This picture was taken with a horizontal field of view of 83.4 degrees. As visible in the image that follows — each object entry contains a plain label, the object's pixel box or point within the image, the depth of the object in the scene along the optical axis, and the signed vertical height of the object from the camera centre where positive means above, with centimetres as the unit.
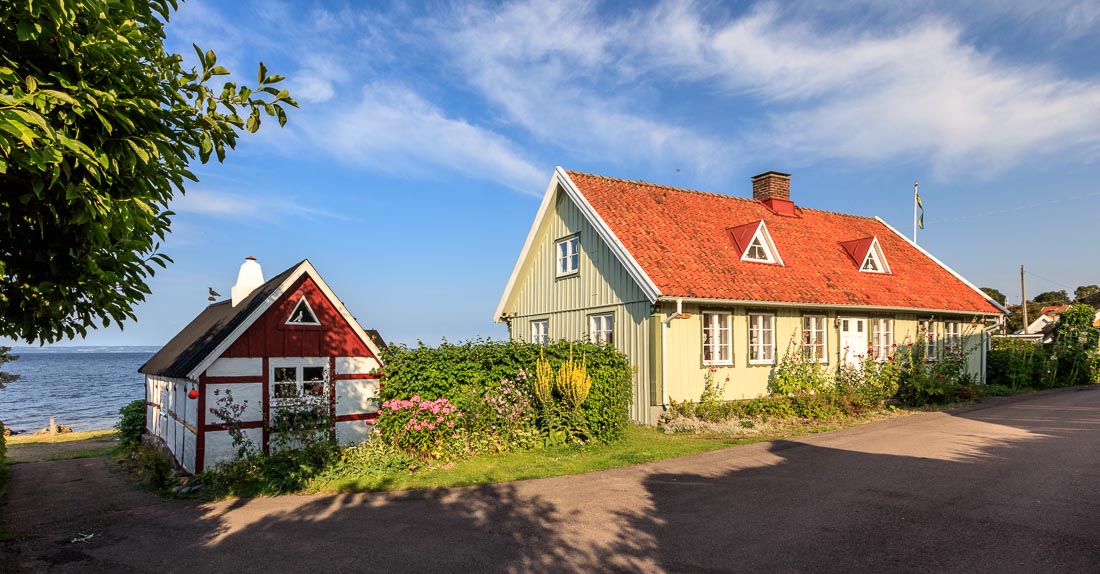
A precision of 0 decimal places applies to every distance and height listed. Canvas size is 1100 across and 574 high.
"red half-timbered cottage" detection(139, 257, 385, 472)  1324 -109
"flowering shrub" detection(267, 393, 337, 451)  1324 -231
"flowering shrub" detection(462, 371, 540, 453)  1254 -213
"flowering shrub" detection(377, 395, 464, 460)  1178 -208
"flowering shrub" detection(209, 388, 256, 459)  1315 -206
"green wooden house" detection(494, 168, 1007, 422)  1603 +81
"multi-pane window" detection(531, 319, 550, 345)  2070 -51
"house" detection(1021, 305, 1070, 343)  2822 -74
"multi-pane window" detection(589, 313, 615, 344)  1753 -33
